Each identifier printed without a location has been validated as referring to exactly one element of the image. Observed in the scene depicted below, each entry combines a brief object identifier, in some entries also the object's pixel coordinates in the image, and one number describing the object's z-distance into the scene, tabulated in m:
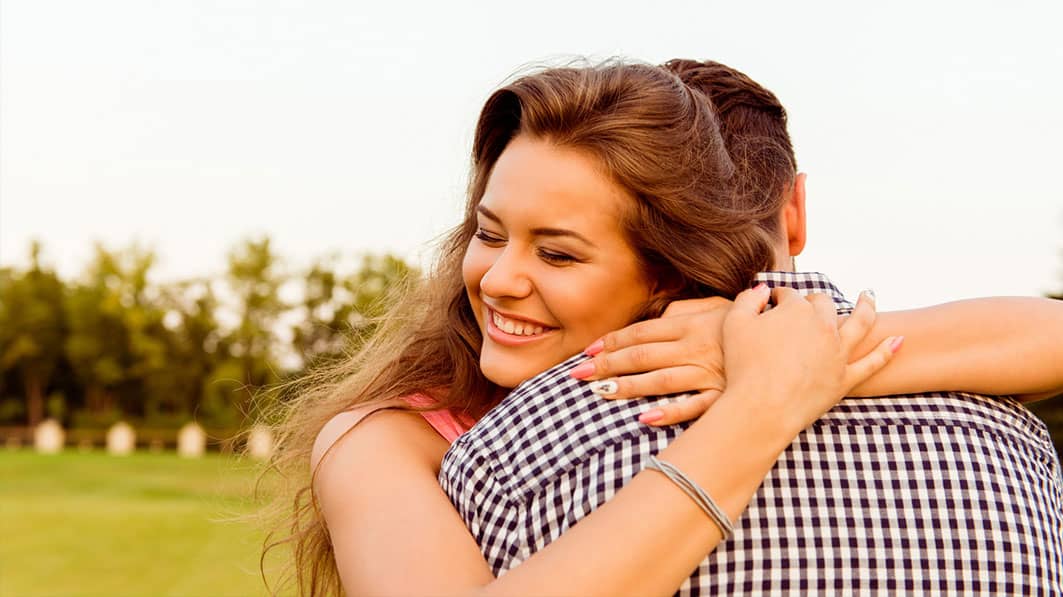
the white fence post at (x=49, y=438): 51.50
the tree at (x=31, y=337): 57.09
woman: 1.73
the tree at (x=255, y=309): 53.59
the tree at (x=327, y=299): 51.66
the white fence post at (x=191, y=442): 50.31
